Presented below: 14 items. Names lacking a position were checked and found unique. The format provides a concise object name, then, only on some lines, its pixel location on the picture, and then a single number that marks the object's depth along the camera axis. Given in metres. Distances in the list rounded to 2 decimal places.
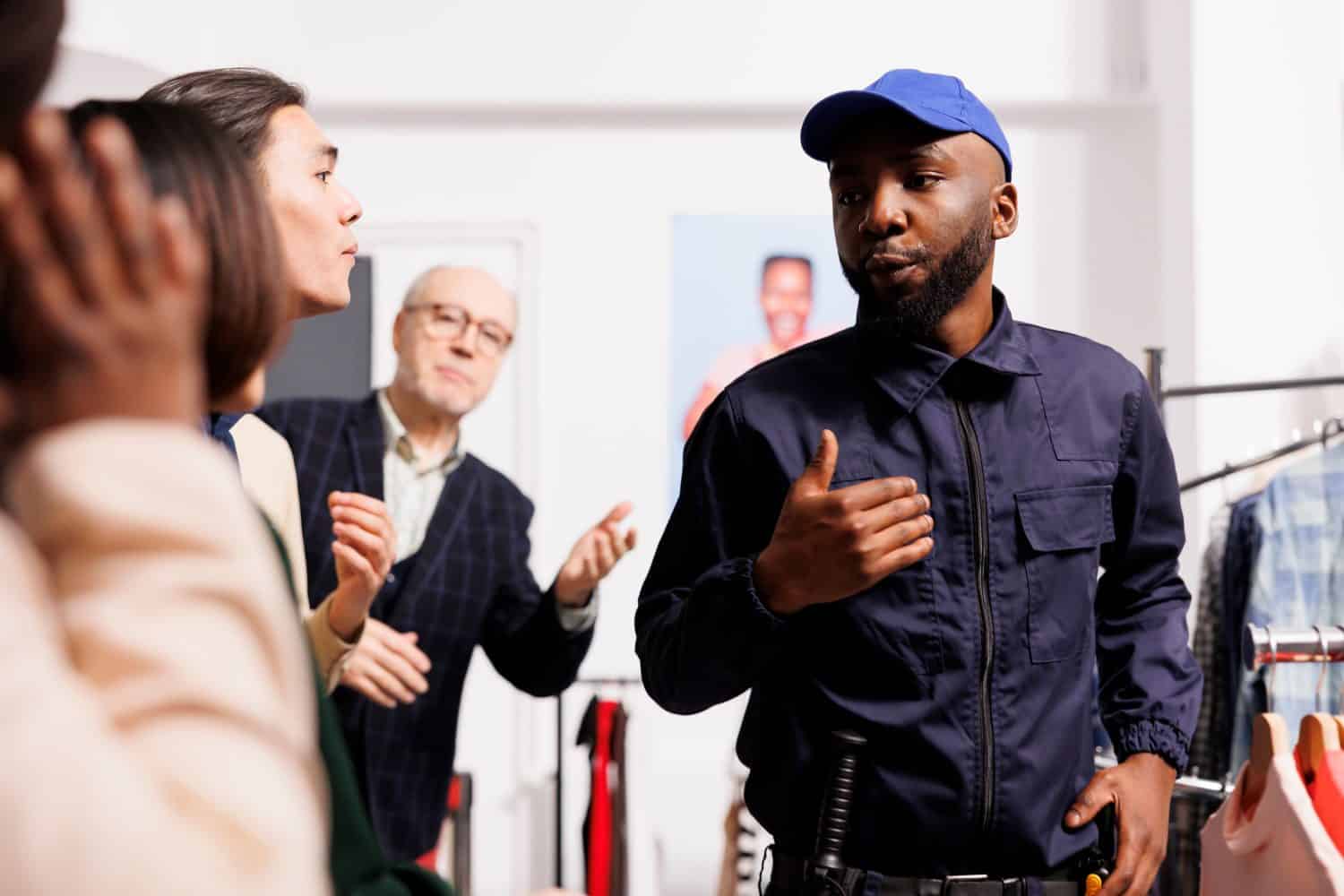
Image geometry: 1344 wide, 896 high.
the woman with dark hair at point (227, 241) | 0.67
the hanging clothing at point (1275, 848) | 1.57
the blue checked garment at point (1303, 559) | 3.26
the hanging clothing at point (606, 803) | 3.50
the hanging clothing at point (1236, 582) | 3.27
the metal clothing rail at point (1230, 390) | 2.97
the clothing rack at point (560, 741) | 3.55
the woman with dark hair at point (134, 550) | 0.52
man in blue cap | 1.51
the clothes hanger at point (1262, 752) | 1.71
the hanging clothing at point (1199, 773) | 3.26
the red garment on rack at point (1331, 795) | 1.63
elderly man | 2.68
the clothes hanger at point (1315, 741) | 1.68
